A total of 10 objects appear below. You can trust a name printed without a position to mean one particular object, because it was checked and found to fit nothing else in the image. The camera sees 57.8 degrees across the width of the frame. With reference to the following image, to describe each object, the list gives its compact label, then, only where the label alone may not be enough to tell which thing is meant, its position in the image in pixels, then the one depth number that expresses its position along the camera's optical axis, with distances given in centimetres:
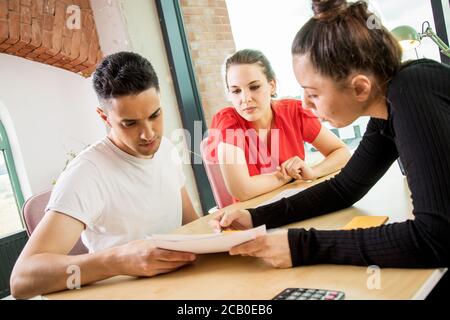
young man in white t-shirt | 91
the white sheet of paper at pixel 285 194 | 137
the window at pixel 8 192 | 388
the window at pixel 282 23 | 202
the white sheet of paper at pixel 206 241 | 81
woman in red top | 178
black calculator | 62
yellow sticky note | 93
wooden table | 65
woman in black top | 69
